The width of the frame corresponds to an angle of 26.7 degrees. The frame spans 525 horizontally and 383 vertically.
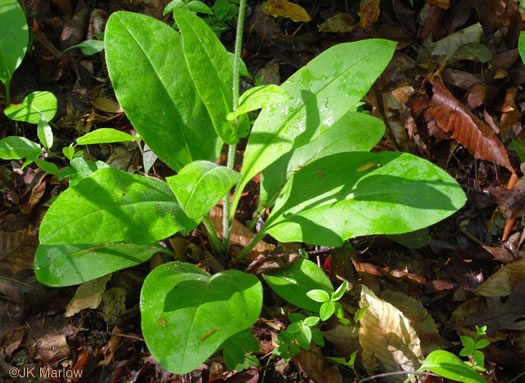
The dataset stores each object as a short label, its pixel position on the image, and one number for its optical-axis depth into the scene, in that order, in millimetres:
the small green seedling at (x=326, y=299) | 641
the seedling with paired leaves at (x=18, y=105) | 709
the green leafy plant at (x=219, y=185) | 632
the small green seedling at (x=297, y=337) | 645
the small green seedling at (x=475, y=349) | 648
